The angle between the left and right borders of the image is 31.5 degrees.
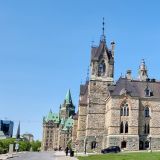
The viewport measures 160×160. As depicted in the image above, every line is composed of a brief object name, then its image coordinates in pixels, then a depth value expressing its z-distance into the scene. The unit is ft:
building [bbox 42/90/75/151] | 400.19
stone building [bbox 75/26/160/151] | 169.22
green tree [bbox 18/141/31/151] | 353.87
